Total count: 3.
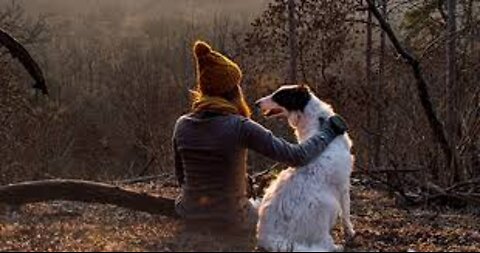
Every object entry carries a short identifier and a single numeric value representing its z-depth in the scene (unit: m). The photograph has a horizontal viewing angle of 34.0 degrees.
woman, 6.48
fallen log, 8.24
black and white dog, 6.18
